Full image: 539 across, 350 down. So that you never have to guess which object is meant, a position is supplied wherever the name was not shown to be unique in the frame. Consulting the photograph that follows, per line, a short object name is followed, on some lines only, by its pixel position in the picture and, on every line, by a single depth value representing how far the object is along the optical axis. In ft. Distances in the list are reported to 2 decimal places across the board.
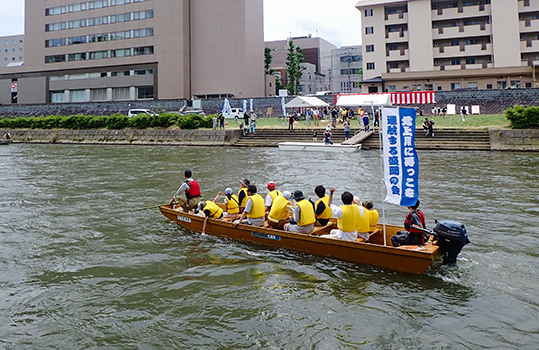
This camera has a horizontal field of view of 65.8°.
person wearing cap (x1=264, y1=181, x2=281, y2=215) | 35.45
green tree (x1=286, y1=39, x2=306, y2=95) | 233.55
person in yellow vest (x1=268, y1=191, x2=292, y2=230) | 34.14
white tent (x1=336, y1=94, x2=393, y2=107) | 106.63
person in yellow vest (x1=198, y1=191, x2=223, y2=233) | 37.22
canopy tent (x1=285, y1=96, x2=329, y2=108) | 123.74
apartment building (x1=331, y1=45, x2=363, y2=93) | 313.32
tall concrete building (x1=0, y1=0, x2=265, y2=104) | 196.34
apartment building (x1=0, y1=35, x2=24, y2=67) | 449.72
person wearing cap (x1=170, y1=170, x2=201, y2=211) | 40.70
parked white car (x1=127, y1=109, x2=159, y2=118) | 163.53
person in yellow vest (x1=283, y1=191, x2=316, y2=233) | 32.14
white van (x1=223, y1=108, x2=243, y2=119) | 154.61
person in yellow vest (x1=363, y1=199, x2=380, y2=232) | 31.63
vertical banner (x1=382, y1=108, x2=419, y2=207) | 28.17
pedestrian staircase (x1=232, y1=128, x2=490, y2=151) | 100.99
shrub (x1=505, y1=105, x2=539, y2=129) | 95.76
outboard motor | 26.78
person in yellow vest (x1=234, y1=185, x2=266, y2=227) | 34.78
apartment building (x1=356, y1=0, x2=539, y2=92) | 155.33
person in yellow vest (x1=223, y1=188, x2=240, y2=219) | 38.60
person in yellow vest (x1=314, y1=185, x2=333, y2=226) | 34.02
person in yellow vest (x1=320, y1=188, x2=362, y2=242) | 29.76
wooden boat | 27.14
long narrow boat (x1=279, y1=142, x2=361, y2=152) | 101.19
